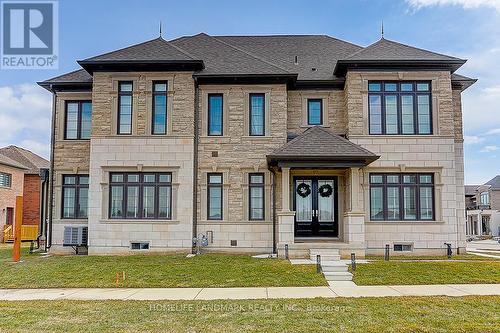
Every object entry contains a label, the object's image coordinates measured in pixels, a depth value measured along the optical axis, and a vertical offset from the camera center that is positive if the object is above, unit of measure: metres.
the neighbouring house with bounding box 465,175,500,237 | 48.04 -1.35
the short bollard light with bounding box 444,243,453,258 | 14.64 -1.74
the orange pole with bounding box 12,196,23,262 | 13.81 -1.07
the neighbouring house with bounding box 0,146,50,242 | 26.84 +0.58
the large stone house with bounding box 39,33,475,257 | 15.12 +1.65
